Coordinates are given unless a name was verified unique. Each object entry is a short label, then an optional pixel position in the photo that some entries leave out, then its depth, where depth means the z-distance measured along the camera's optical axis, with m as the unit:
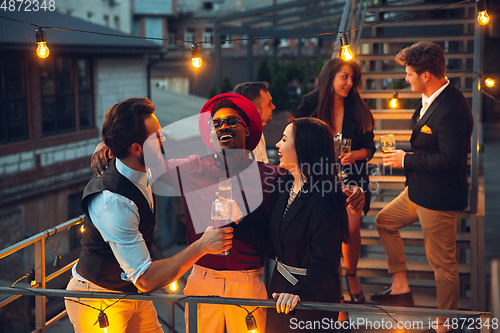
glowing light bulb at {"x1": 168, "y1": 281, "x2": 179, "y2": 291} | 2.94
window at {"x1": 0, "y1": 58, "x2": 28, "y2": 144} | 10.48
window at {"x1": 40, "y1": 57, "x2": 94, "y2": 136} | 11.70
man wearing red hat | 2.70
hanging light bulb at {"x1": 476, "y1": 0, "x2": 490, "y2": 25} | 4.25
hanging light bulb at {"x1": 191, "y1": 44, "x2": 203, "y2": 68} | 4.54
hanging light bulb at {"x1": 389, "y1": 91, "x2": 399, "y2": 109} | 6.21
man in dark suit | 3.67
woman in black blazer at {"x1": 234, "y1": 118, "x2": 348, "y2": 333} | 2.36
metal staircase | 5.05
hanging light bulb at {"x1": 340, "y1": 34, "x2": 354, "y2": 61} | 4.43
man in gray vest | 2.26
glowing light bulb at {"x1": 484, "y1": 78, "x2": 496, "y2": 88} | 5.30
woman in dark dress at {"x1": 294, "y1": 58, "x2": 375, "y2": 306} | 3.99
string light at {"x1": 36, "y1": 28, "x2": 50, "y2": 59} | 4.19
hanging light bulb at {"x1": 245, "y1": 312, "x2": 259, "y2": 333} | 2.29
